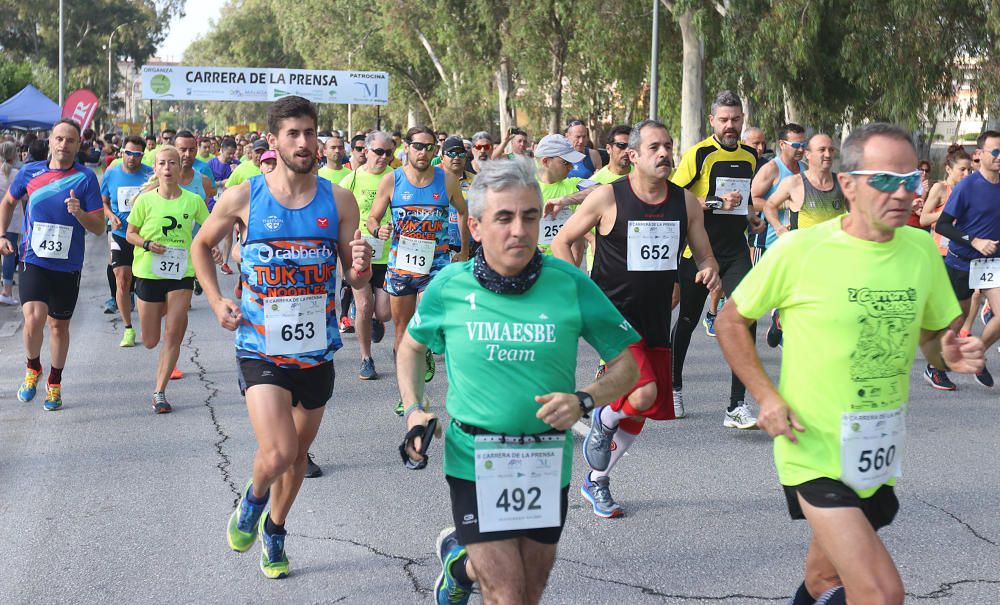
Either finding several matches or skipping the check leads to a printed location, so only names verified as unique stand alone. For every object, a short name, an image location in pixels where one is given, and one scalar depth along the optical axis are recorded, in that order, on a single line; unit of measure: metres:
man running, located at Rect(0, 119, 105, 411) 8.20
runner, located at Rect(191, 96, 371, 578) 4.82
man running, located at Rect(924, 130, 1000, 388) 8.59
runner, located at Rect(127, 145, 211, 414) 8.09
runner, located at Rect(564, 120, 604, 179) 12.48
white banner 33.31
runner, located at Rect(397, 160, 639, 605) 3.46
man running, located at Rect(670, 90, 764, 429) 7.72
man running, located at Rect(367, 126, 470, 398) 8.50
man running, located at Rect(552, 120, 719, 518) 5.87
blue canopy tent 32.66
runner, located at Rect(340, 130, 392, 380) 9.35
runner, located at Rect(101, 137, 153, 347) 10.66
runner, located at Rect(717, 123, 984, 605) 3.42
